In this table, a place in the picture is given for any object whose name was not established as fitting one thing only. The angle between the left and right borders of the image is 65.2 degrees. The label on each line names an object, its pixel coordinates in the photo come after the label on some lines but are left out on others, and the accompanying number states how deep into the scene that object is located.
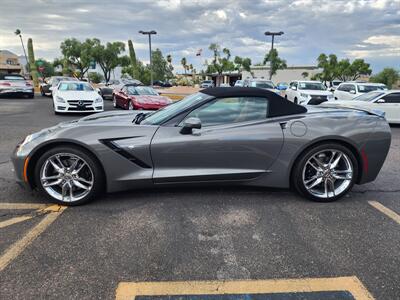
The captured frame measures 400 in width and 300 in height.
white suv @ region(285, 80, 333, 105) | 15.38
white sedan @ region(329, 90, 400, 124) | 11.01
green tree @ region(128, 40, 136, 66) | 39.47
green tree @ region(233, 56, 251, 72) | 61.53
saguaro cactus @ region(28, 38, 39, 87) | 35.60
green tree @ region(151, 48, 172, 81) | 72.86
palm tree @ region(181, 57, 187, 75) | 96.35
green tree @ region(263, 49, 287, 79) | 54.31
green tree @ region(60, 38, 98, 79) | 46.09
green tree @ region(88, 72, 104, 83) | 58.87
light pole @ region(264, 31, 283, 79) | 26.42
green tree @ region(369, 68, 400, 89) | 47.50
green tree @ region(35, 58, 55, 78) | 75.81
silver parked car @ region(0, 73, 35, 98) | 17.94
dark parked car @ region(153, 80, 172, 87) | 62.29
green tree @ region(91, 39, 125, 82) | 46.94
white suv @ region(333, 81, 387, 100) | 14.73
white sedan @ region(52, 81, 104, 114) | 11.37
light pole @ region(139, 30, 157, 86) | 24.86
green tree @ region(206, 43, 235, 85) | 61.53
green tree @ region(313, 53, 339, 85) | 51.78
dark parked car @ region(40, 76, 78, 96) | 20.14
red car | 11.82
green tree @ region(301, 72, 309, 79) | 72.81
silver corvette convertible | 3.47
